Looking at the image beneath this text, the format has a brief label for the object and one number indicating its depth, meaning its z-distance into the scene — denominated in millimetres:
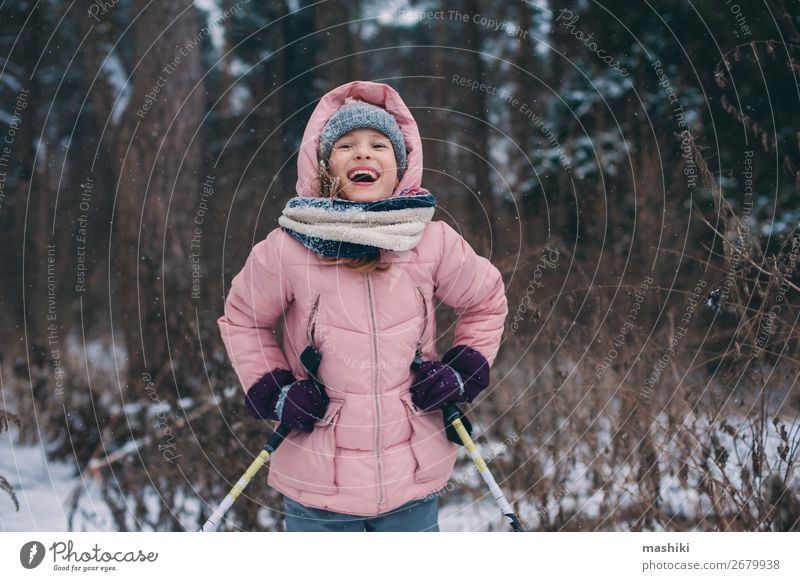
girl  2406
